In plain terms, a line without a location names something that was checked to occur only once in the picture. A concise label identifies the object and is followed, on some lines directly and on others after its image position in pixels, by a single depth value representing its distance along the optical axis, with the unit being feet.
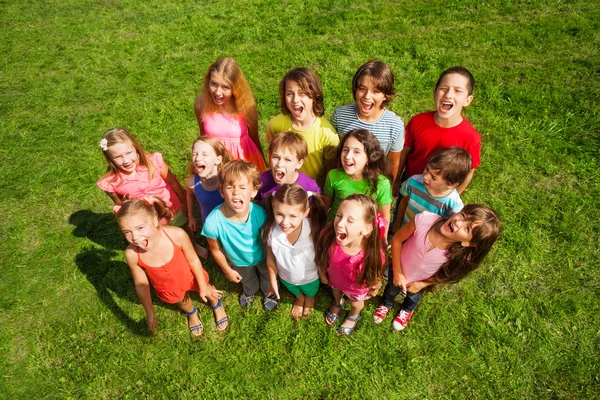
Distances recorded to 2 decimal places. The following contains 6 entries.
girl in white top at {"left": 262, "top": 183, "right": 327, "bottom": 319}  8.92
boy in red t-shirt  10.72
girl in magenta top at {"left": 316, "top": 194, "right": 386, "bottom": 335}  8.68
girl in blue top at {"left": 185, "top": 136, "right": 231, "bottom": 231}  10.77
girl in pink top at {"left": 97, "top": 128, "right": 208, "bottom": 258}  11.09
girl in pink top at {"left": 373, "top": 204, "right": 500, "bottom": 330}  8.61
